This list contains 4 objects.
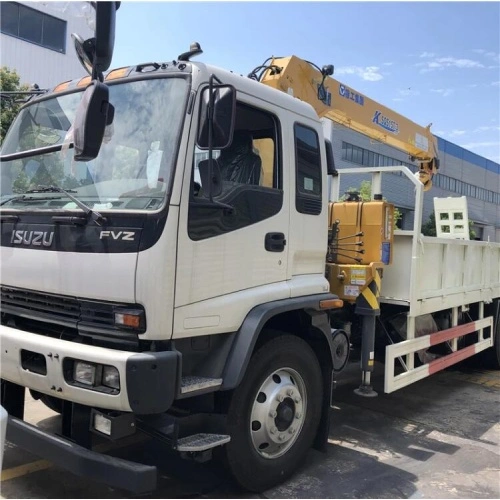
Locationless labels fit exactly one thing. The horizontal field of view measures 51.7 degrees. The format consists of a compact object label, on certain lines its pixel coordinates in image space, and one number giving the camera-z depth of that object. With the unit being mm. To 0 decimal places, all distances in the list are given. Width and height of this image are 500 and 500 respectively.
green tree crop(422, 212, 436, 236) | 29172
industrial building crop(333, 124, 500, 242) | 33094
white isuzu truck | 2711
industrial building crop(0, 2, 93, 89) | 18156
